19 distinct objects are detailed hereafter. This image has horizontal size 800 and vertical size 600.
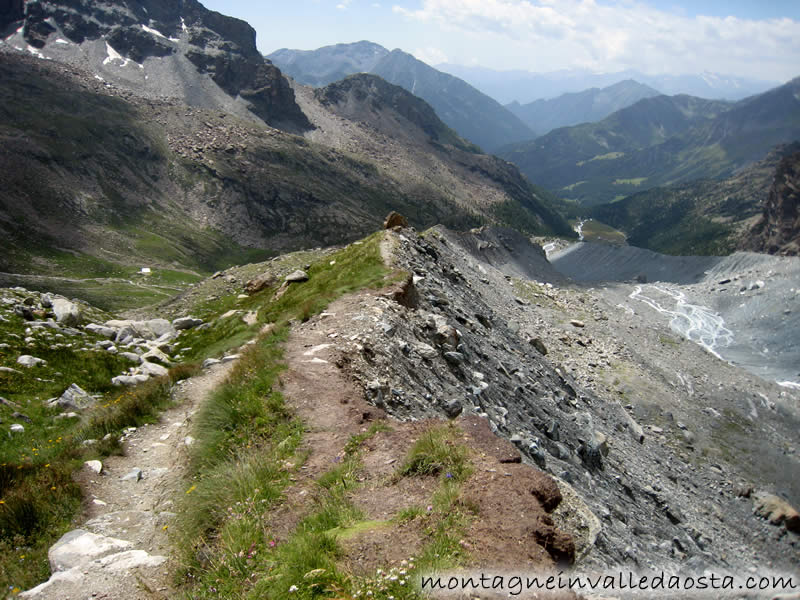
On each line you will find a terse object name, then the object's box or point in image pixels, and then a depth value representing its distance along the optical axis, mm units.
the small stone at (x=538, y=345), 41512
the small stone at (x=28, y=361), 18539
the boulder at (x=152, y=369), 20656
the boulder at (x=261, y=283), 39969
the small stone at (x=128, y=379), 19000
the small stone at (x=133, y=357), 22969
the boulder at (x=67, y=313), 26194
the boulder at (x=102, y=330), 26672
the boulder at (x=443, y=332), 19438
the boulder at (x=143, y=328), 29422
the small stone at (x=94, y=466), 10703
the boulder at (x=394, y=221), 33681
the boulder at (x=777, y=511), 32469
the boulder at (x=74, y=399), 15914
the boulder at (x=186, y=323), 35750
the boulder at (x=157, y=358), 23641
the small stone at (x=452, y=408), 14062
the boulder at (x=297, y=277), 28172
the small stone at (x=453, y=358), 18656
